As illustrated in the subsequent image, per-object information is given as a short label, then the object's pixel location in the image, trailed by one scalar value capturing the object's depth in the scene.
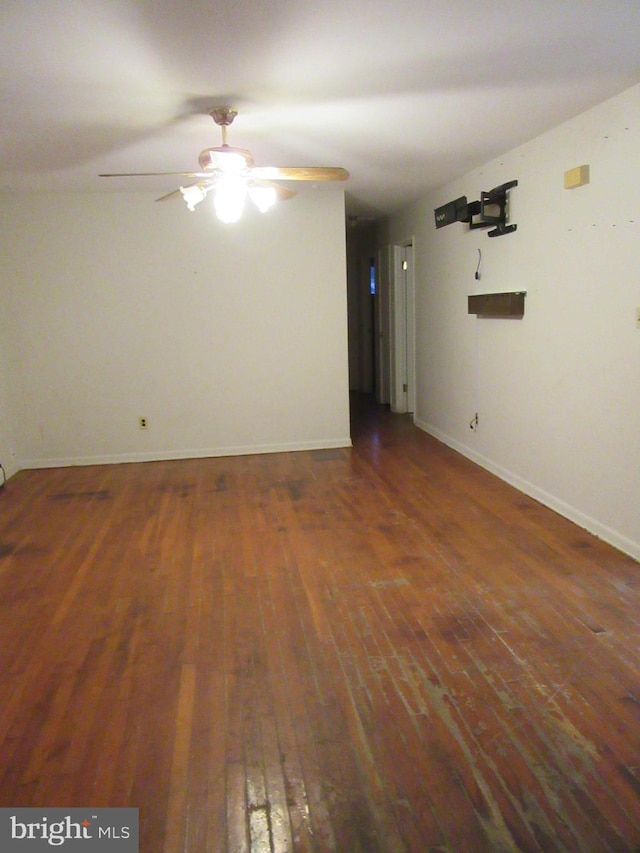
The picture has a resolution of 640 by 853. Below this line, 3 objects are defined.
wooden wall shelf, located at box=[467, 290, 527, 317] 4.14
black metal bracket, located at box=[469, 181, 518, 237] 4.27
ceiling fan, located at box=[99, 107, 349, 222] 2.99
